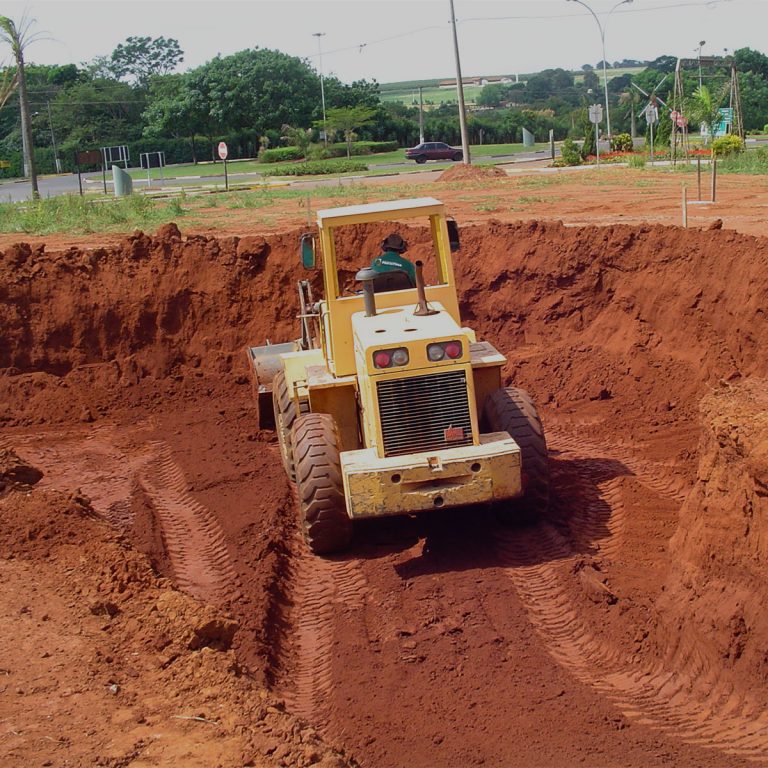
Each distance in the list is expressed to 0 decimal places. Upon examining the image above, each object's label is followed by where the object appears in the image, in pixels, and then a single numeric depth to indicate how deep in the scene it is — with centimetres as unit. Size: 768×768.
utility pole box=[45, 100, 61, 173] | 7219
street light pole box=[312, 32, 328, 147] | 6929
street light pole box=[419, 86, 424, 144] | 7182
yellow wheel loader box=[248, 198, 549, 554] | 891
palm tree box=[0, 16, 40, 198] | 3434
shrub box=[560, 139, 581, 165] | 4697
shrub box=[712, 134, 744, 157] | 3789
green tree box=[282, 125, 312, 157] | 6475
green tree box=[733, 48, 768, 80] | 10244
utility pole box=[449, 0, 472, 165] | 4253
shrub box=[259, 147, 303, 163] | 6581
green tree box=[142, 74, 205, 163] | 7281
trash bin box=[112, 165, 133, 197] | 4019
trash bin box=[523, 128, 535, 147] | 6919
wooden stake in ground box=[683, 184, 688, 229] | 1841
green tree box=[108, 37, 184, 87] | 10189
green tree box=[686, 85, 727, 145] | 3712
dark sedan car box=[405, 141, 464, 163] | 5753
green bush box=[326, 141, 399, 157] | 6819
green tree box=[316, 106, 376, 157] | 7081
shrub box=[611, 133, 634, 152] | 5262
